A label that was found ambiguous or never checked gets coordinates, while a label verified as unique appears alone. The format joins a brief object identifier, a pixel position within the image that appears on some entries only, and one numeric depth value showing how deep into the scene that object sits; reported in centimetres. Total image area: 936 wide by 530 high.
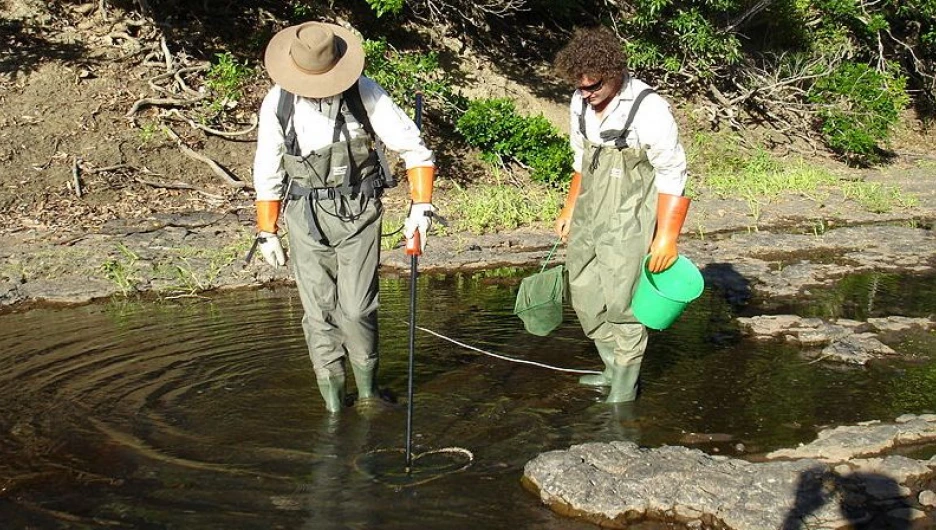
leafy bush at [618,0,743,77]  1293
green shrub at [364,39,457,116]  1085
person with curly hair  445
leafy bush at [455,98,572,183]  1114
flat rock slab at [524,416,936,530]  362
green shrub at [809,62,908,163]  1327
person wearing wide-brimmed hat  435
